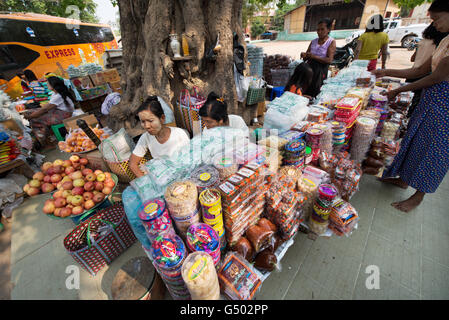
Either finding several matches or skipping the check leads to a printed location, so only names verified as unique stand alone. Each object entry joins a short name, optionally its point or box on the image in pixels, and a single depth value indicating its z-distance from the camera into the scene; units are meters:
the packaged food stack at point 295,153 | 1.97
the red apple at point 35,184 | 2.50
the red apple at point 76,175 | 2.52
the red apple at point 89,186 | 2.38
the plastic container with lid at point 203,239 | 1.28
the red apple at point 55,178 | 2.55
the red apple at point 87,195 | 2.34
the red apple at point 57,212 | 2.13
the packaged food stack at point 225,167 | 1.62
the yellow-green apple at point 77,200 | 2.20
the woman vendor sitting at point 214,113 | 2.22
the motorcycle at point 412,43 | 13.18
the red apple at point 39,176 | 2.60
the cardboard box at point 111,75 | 7.07
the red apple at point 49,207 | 2.13
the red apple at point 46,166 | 2.74
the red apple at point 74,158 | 2.83
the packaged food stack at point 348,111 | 2.42
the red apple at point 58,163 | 2.73
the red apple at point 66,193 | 2.26
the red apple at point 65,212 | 2.12
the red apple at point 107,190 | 2.45
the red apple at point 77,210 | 2.16
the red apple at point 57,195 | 2.25
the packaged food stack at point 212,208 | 1.30
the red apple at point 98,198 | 2.34
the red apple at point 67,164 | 2.75
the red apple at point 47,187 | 2.49
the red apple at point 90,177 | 2.51
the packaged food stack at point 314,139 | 2.14
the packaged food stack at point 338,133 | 2.39
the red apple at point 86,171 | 2.65
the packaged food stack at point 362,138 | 2.53
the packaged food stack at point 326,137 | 2.25
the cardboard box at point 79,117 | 3.84
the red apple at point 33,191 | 2.47
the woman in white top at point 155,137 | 2.03
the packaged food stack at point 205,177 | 1.47
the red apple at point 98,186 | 2.45
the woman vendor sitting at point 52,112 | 4.51
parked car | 13.54
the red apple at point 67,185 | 2.35
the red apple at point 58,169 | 2.64
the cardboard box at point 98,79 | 6.57
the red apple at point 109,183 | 2.53
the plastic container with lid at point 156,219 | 1.26
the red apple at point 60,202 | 2.16
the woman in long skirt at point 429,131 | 1.82
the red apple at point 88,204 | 2.25
